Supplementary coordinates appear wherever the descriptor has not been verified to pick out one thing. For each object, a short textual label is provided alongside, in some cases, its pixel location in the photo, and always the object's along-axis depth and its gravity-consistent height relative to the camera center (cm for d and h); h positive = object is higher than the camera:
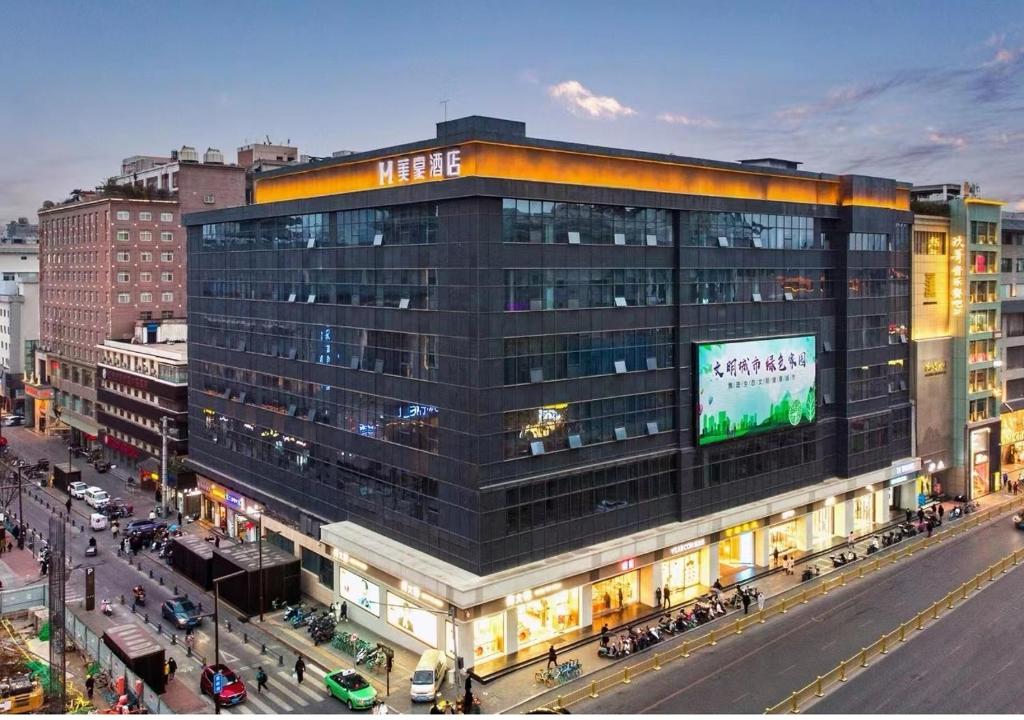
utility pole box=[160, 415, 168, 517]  8094 -1246
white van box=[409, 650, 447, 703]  4428 -1774
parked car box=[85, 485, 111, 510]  8319 -1615
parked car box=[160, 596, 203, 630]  5488 -1798
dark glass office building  4891 -233
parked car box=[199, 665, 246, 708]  4481 -1824
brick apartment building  10769 +762
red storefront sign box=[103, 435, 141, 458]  9619 -1337
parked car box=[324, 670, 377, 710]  4400 -1813
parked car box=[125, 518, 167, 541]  7327 -1692
